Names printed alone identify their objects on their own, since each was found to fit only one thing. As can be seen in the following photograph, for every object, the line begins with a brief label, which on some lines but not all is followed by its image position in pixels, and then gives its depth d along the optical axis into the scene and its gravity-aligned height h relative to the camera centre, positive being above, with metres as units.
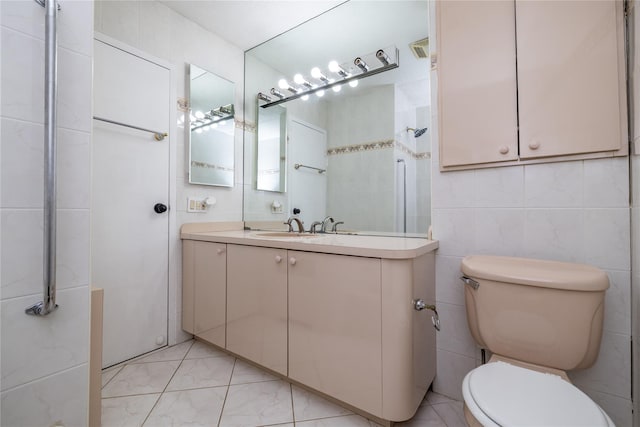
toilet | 0.76 -0.45
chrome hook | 1.15 -0.38
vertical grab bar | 0.82 +0.17
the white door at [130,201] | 1.58 +0.10
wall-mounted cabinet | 1.07 +0.57
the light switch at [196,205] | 2.00 +0.09
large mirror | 1.66 +0.65
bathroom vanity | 1.11 -0.45
